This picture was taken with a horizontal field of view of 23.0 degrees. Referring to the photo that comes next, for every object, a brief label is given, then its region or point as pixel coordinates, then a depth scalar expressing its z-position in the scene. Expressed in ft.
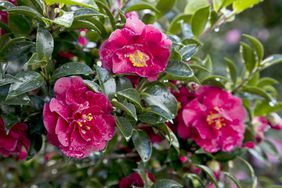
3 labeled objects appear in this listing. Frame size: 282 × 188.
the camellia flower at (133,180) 2.60
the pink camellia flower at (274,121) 2.88
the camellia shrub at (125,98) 2.21
